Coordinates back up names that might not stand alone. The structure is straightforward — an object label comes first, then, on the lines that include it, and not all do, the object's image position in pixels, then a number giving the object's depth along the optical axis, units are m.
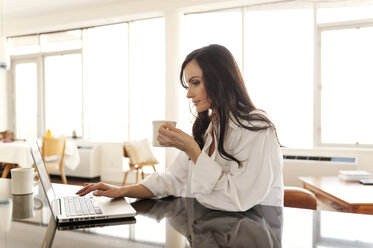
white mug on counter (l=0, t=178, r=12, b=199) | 1.39
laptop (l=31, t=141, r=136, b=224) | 1.00
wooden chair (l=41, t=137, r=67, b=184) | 4.89
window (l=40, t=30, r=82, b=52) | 6.60
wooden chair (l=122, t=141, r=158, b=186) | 5.00
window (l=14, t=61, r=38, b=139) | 7.20
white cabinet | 6.00
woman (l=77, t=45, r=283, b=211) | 1.10
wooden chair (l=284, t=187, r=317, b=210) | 1.97
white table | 4.73
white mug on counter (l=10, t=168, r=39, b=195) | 1.40
